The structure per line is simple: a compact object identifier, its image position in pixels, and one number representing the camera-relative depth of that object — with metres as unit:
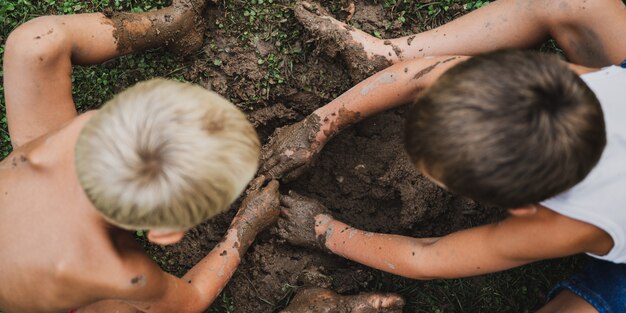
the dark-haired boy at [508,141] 1.35
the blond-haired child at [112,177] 1.39
